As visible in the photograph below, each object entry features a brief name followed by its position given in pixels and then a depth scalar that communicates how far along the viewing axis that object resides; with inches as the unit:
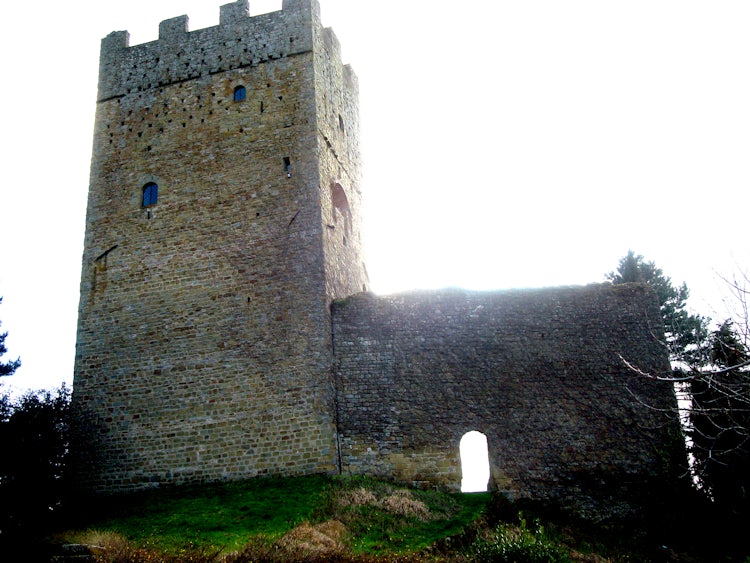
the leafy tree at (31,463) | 612.4
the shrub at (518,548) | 476.1
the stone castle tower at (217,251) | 671.1
